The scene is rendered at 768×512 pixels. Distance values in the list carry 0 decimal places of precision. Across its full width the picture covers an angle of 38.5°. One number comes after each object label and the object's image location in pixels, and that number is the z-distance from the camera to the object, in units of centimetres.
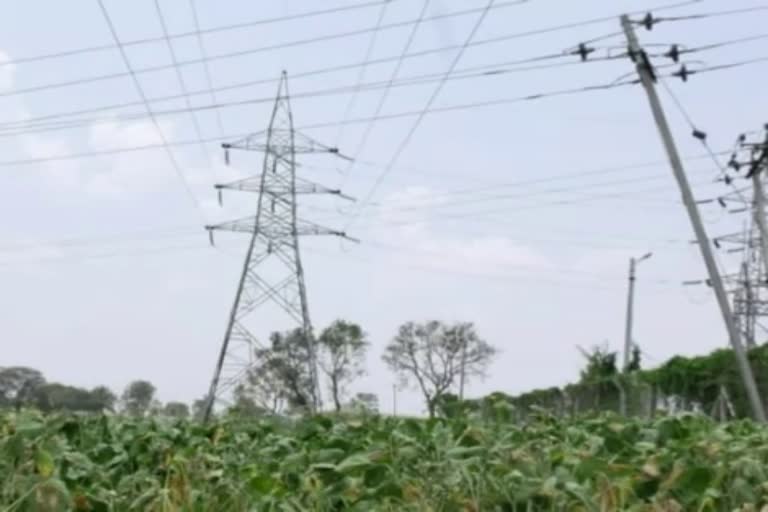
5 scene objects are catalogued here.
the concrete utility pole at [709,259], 1780
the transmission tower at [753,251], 2630
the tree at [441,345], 3816
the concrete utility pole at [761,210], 2480
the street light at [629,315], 3263
